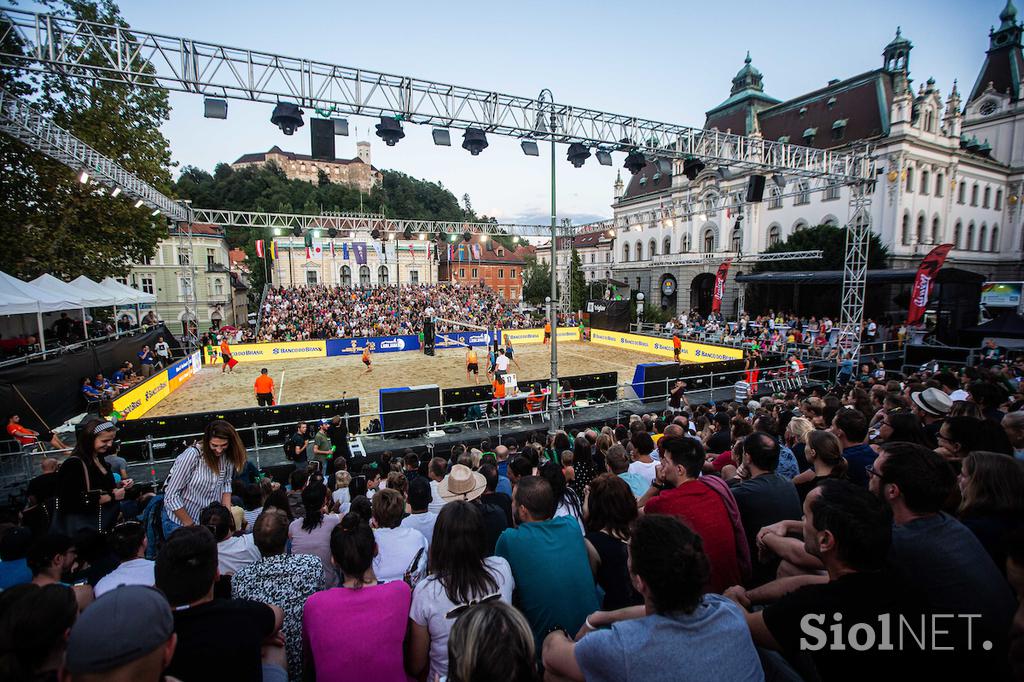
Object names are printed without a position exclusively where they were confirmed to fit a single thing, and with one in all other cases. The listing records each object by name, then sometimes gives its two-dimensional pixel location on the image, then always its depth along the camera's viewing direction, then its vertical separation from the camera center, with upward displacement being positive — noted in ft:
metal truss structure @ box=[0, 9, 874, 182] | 32.40 +17.12
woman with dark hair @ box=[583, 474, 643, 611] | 9.42 -5.25
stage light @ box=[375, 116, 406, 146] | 42.32 +14.19
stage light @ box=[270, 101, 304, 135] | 37.99 +13.85
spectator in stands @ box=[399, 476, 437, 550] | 13.38 -6.57
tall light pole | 37.81 -6.86
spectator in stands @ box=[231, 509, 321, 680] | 9.16 -5.89
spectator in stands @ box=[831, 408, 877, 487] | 13.74 -4.95
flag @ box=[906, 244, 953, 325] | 62.75 +1.22
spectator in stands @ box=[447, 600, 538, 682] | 5.14 -4.03
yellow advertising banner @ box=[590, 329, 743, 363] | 87.45 -12.78
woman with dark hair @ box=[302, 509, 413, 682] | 7.84 -5.72
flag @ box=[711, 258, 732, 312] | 109.27 +0.12
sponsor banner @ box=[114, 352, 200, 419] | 53.21 -13.53
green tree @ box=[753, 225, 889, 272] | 115.65 +10.11
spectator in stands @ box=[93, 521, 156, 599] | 10.05 -6.13
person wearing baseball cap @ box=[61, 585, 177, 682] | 4.91 -3.78
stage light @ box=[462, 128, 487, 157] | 45.73 +14.30
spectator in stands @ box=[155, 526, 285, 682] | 6.76 -5.00
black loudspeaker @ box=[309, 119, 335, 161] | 39.65 +12.81
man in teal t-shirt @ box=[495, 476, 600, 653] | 8.56 -5.30
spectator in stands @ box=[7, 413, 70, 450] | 38.09 -11.96
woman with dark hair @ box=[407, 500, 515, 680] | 8.02 -5.22
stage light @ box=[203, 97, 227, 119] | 36.78 +14.11
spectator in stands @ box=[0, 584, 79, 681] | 5.67 -4.21
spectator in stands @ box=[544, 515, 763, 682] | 5.59 -4.25
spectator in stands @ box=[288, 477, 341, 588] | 12.70 -6.73
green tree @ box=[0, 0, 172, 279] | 58.23 +13.35
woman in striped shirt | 15.83 -6.53
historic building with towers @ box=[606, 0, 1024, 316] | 119.24 +32.13
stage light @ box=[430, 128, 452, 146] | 44.51 +14.24
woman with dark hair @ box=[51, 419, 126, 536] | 15.74 -6.89
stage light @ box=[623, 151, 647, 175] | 55.11 +14.75
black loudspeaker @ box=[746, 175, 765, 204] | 62.84 +13.27
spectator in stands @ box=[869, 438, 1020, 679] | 6.82 -4.17
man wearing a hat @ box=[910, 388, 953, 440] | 20.54 -5.23
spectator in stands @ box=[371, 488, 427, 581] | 10.27 -5.98
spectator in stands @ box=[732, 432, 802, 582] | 10.95 -4.96
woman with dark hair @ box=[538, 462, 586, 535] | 12.15 -5.46
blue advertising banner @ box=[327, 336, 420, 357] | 102.12 -12.95
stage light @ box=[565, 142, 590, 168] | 50.80 +14.38
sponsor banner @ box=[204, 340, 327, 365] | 95.81 -13.30
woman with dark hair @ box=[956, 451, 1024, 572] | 8.80 -4.13
